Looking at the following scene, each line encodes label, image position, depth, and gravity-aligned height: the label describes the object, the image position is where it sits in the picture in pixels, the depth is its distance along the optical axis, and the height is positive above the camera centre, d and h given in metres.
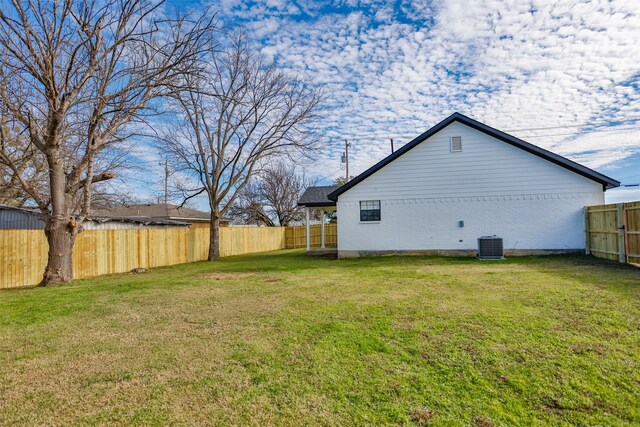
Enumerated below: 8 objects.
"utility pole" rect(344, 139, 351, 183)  27.77 +6.05
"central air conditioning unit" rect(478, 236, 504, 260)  12.34 -0.92
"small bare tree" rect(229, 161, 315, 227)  35.16 +2.72
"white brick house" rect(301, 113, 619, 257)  12.94 +1.03
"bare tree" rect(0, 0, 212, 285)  8.59 +4.03
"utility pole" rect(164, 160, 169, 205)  22.73 +3.58
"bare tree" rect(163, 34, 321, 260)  16.55 +5.09
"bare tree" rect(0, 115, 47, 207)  11.83 +2.64
